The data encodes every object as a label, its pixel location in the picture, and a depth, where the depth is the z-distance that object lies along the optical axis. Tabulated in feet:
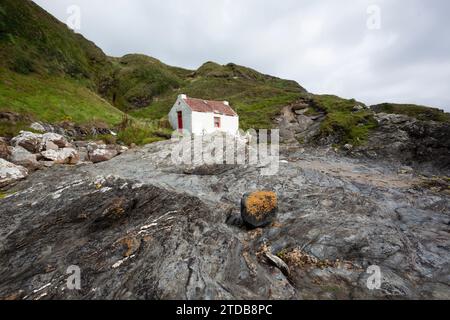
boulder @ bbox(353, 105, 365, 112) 182.76
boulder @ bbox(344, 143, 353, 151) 128.06
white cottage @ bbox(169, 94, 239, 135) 134.72
